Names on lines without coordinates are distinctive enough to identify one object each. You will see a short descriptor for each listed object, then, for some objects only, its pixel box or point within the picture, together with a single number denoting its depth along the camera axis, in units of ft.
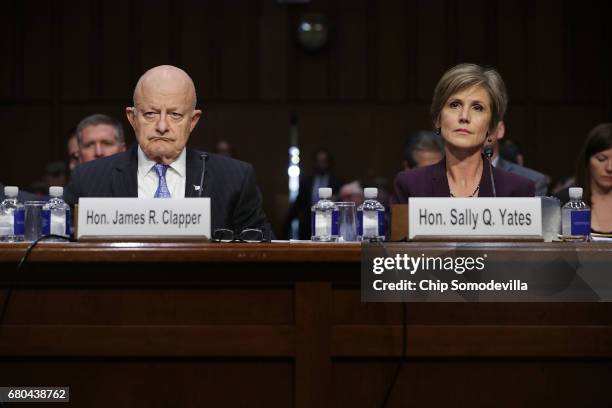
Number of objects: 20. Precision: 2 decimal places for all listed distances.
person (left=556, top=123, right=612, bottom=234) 24.21
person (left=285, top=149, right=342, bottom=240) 49.21
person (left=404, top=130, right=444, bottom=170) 31.83
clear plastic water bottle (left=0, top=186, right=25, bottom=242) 15.55
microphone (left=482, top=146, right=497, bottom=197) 17.40
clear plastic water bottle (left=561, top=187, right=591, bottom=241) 16.01
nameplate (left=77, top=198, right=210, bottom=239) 13.84
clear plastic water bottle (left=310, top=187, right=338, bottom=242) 16.66
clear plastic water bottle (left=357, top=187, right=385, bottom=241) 15.81
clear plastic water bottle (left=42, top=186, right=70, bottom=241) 15.65
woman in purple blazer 17.71
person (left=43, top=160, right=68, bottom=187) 43.80
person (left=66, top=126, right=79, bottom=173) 29.52
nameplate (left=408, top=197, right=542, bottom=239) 13.83
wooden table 13.16
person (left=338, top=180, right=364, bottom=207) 44.68
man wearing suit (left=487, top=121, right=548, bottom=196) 28.25
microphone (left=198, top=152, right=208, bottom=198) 17.11
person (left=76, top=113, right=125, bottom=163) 27.53
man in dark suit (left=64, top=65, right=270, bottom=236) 17.85
